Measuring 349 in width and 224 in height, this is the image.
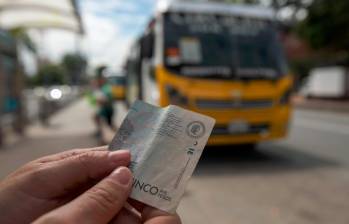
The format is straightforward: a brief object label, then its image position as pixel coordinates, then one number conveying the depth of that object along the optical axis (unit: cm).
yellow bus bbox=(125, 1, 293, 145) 751
